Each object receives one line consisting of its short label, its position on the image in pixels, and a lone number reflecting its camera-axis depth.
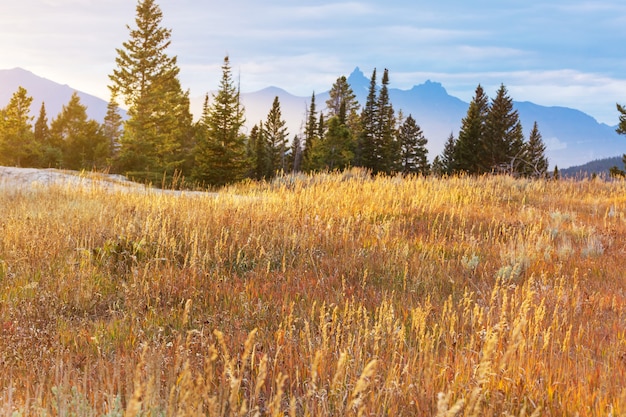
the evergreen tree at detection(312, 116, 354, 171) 46.94
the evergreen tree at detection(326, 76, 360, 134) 57.85
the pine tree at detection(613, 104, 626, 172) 37.66
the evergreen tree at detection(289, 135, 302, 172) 62.78
